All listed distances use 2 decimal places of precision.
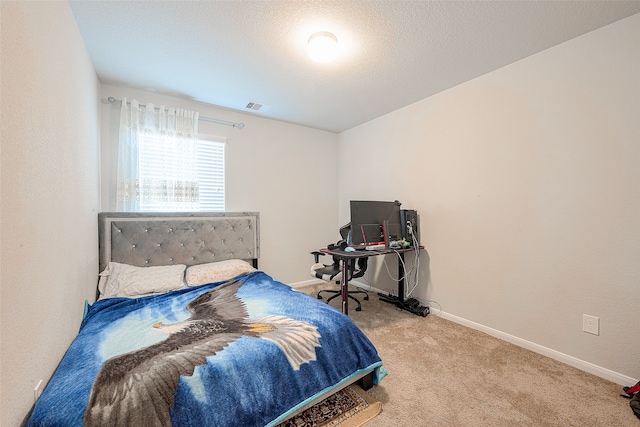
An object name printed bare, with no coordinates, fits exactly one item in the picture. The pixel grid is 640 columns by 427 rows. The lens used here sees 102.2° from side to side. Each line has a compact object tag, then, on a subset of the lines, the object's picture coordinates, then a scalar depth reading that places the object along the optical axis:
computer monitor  2.86
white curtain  2.72
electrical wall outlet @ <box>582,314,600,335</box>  1.92
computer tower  3.07
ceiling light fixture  1.91
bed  1.06
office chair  3.09
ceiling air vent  3.24
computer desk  2.65
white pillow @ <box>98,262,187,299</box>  2.26
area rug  1.48
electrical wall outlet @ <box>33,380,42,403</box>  1.08
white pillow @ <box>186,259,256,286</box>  2.60
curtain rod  3.22
